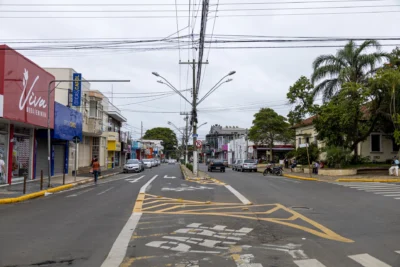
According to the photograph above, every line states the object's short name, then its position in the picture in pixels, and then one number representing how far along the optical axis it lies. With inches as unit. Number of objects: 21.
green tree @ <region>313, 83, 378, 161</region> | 1178.6
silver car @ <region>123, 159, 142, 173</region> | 1633.9
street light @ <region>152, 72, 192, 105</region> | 1118.4
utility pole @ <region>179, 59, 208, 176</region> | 1176.2
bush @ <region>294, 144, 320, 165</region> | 1560.9
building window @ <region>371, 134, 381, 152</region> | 1486.2
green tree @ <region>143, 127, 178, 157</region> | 5128.0
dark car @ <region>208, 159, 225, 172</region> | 1728.6
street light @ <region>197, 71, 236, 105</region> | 1078.9
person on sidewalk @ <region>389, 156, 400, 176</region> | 1091.9
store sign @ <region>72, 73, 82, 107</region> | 1210.0
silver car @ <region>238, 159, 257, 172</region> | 1798.0
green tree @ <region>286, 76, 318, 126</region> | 1371.8
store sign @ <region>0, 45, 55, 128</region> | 723.4
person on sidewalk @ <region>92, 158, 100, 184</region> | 977.5
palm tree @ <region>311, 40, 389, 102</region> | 1262.3
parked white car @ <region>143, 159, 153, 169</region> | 2251.5
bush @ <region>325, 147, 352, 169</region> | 1245.7
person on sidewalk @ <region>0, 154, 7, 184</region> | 754.4
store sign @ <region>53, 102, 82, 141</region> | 1052.1
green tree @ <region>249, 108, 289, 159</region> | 2026.3
